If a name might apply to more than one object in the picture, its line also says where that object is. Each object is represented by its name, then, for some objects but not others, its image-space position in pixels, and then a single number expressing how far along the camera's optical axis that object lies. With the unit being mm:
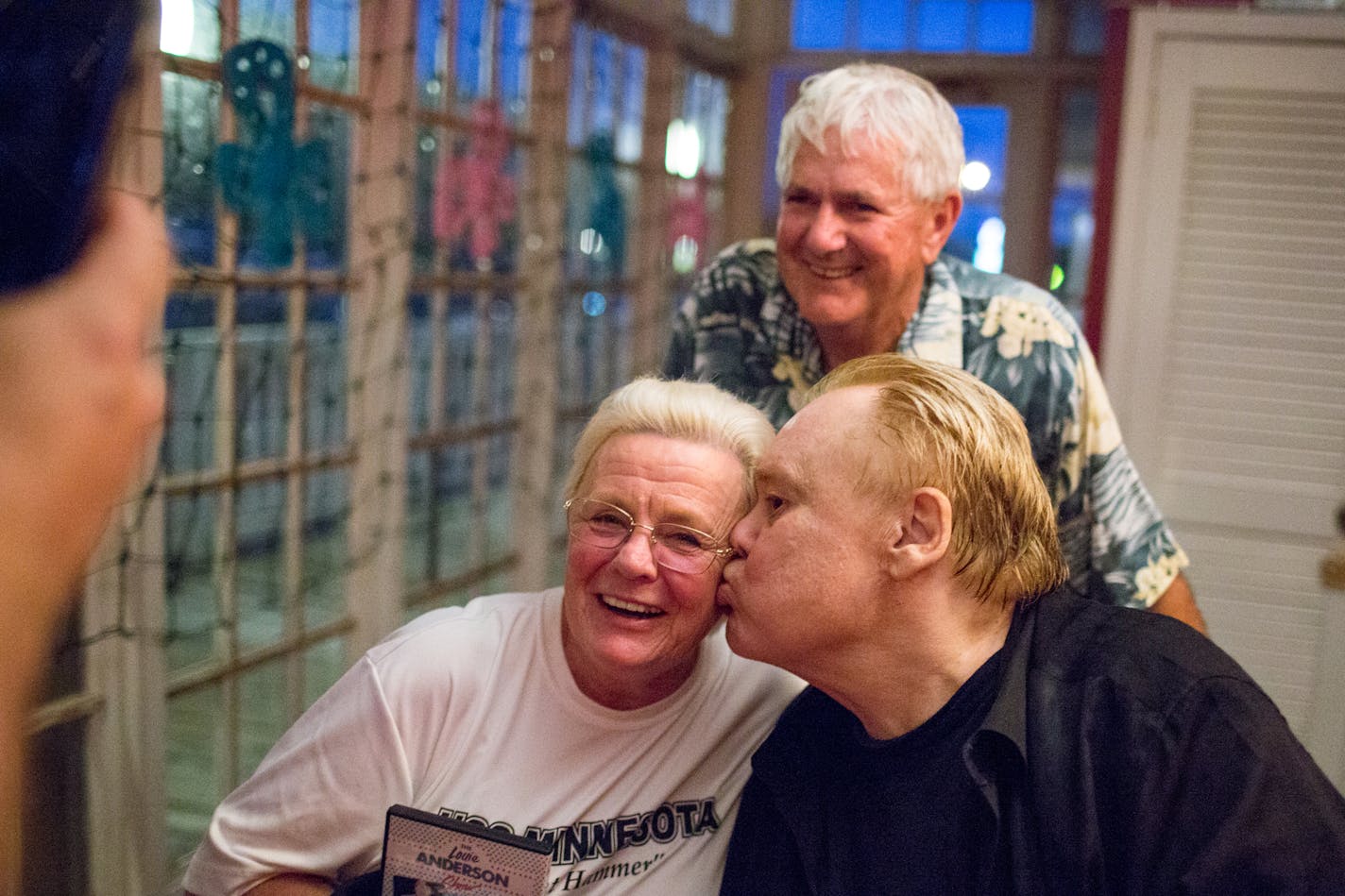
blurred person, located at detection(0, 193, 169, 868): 327
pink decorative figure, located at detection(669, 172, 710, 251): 5277
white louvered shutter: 3535
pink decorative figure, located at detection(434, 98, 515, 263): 3531
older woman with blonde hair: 1396
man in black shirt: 1181
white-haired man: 1771
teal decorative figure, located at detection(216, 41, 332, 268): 2549
